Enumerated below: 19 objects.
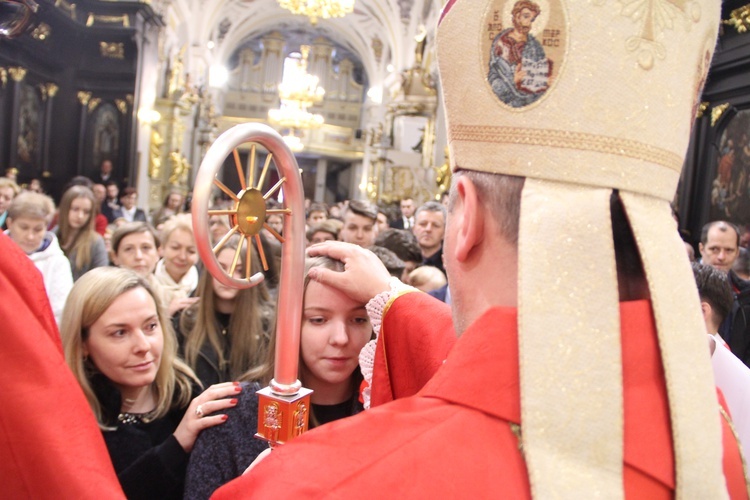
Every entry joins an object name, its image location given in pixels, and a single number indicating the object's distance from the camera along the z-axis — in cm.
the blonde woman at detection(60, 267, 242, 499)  201
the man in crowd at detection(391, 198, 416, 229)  1023
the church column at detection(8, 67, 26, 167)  1137
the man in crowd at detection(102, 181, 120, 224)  1034
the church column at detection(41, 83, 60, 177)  1288
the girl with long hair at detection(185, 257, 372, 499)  184
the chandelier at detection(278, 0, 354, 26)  1266
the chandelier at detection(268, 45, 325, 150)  1658
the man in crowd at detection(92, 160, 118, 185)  1362
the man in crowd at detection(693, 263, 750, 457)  186
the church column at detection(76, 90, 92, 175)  1352
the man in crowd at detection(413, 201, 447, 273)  536
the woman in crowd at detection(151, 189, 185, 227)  910
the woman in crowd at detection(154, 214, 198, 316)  431
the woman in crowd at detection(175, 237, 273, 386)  288
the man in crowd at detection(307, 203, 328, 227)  786
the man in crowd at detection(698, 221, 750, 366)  394
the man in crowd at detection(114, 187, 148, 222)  1014
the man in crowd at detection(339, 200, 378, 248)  527
